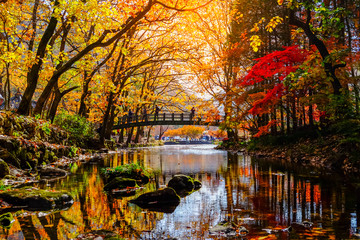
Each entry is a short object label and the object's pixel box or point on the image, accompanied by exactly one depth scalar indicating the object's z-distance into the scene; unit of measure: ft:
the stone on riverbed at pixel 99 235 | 11.07
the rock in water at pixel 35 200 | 16.30
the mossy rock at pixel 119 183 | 22.82
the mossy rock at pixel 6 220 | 12.92
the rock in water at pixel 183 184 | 22.95
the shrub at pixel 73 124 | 61.57
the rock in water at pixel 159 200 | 17.55
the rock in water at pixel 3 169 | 23.66
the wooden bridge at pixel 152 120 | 105.29
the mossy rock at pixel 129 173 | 26.08
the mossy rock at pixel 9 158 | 26.89
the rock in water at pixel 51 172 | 28.48
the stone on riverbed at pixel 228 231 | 12.07
